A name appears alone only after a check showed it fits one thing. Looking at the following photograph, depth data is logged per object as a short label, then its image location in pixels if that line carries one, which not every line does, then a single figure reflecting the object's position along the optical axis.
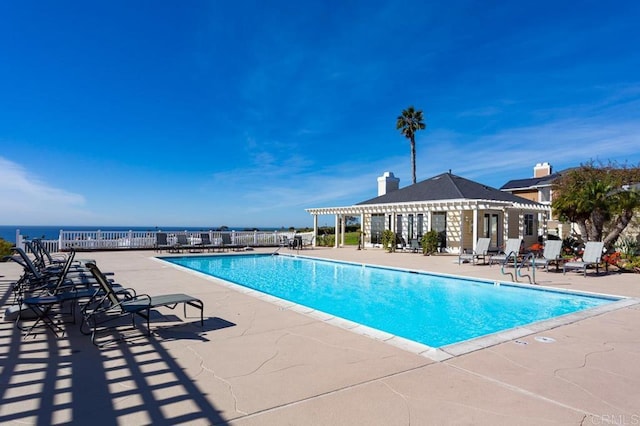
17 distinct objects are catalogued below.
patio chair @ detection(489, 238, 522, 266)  11.92
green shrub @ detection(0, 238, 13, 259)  13.59
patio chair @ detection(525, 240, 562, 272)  10.98
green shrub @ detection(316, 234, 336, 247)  24.56
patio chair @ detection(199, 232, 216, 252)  19.12
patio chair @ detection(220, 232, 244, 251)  19.97
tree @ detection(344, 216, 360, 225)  41.24
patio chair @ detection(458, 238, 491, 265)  13.38
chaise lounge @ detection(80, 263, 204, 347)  4.54
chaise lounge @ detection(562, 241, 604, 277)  10.41
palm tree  31.94
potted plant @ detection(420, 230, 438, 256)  17.64
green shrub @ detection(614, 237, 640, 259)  13.10
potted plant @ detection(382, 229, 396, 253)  19.34
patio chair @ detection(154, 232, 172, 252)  18.05
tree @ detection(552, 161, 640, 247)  12.58
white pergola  16.85
